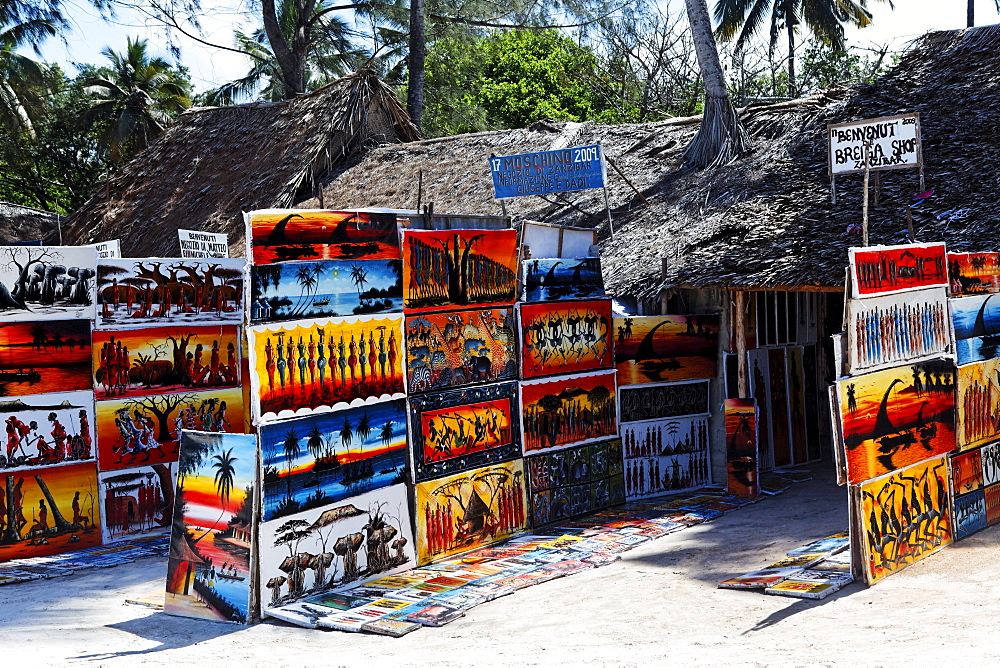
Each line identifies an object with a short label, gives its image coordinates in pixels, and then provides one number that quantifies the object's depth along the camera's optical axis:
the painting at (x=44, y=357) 8.59
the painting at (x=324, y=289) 6.96
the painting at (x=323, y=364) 6.90
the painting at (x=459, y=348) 8.12
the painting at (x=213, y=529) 6.73
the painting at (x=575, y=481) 9.23
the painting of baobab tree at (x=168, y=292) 9.16
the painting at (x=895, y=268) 6.95
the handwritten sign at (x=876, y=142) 9.48
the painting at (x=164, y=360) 9.16
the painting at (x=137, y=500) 9.20
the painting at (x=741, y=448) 10.14
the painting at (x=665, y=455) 10.30
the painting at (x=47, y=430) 8.62
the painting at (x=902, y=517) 6.84
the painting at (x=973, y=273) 8.07
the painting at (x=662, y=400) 10.26
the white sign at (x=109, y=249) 10.88
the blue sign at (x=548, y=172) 11.06
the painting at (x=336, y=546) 6.87
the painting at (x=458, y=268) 8.11
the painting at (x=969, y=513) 7.94
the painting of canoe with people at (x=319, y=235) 6.98
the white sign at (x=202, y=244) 10.84
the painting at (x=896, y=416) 6.84
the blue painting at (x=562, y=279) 9.36
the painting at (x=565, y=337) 9.27
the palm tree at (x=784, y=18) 33.91
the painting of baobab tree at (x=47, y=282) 8.56
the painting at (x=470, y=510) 8.09
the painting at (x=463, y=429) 8.09
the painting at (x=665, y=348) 10.34
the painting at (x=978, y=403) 8.09
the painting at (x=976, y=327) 8.10
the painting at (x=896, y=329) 6.93
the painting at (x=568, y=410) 9.19
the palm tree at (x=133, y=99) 30.59
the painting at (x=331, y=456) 6.90
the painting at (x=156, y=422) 9.17
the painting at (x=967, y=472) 7.95
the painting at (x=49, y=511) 8.61
